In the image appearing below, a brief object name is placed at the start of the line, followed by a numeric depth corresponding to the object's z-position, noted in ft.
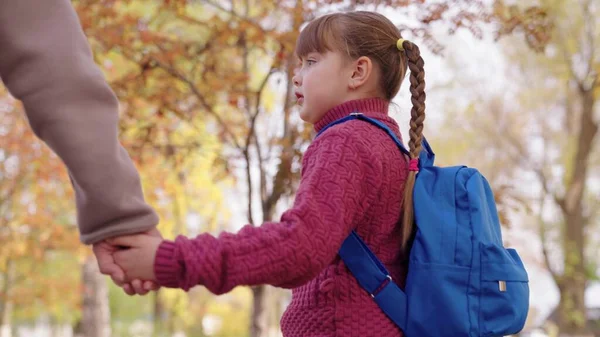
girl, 4.82
